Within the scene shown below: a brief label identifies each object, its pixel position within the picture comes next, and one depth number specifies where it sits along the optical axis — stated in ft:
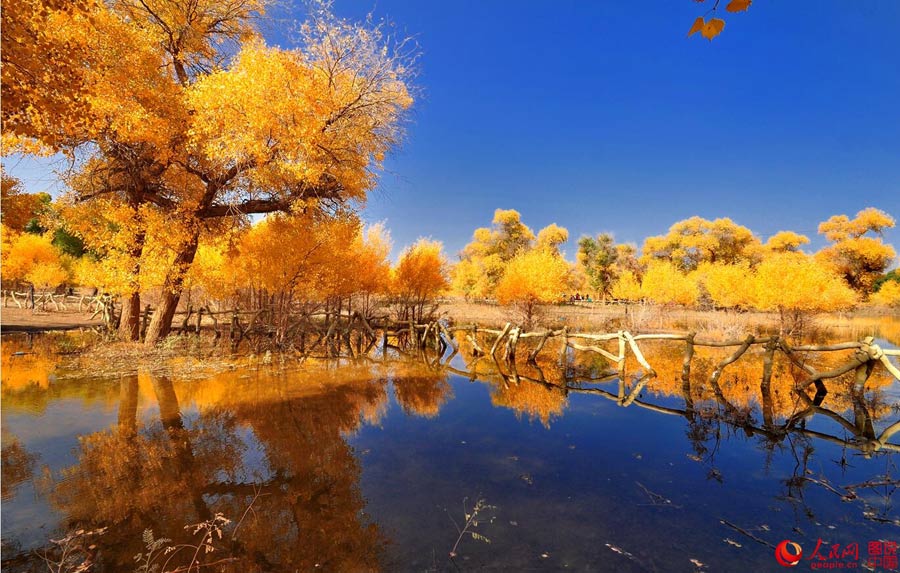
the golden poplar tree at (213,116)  36.55
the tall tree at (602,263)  169.48
